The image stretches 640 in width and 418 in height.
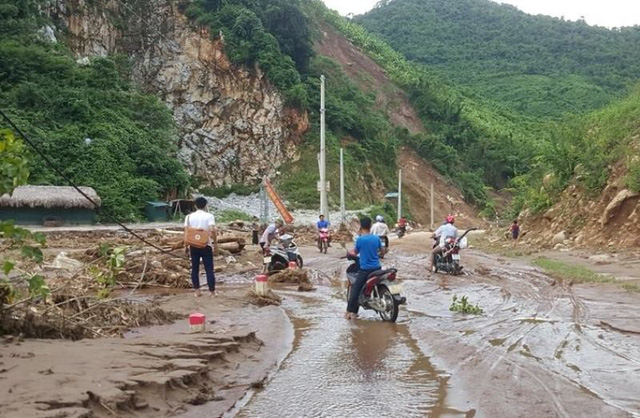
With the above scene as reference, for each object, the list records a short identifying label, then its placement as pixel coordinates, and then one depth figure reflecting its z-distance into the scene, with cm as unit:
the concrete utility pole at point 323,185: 3134
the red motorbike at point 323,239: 2542
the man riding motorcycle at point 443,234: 1769
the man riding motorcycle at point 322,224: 2538
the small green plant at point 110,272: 841
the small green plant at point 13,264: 624
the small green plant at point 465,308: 1095
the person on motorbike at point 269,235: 1752
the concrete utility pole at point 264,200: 2831
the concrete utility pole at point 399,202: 5725
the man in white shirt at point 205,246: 1185
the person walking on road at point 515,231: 2944
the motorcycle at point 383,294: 993
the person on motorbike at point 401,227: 4059
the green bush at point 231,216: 4370
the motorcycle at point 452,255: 1745
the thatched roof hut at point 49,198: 3238
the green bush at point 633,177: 2097
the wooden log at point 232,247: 2067
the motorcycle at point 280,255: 1720
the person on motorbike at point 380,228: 2166
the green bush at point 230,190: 5347
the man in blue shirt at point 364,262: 1028
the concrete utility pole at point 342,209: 4232
